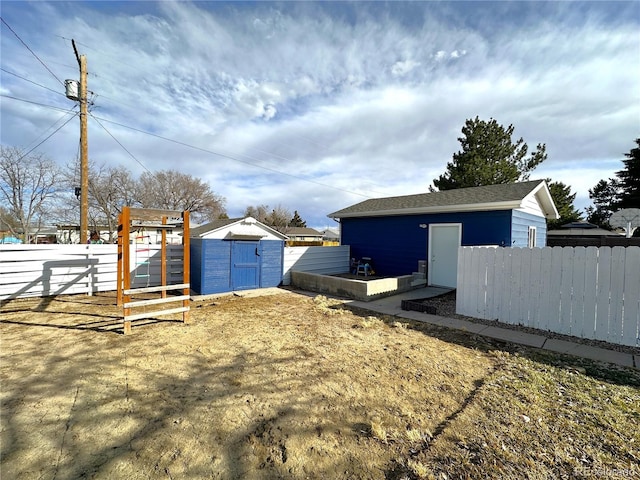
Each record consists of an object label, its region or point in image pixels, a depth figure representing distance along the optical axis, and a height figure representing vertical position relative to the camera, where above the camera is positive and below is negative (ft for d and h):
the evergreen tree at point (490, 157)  64.39 +19.78
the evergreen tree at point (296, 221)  182.19 +10.50
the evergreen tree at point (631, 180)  74.33 +16.64
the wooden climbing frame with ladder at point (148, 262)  15.80 -0.78
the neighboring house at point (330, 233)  203.35 +3.52
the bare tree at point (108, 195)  75.36 +11.45
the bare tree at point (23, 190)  56.85 +9.69
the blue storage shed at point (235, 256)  27.17 -2.06
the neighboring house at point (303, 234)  156.87 +2.09
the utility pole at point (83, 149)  29.84 +9.27
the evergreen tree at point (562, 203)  70.91 +9.65
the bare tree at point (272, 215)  150.30 +12.01
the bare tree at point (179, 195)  92.84 +14.96
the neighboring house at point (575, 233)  48.13 +1.51
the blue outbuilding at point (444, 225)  27.80 +1.52
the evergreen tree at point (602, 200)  97.75 +15.84
